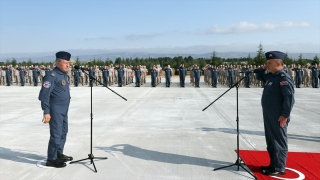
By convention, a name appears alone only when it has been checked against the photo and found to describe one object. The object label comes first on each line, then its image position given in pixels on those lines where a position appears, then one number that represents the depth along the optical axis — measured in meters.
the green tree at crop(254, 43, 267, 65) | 37.65
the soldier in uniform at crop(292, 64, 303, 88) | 21.61
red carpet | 4.50
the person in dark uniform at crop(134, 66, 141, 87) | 23.38
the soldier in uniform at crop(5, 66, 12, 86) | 24.81
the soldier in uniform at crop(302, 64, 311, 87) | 22.82
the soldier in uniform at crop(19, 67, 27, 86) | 24.92
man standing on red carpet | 4.42
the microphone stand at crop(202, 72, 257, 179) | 4.77
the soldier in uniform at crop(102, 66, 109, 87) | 24.23
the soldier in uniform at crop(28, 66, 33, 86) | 25.66
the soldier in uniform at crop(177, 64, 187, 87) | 22.81
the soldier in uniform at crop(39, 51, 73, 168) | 4.72
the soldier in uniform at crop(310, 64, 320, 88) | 21.59
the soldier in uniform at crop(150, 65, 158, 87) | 23.23
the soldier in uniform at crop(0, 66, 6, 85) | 26.59
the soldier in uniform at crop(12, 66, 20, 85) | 26.30
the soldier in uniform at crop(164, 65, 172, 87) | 22.83
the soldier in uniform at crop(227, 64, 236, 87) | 22.70
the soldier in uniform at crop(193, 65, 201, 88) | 22.70
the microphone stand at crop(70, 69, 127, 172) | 4.94
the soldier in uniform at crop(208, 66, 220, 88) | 22.56
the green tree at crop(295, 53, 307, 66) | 37.03
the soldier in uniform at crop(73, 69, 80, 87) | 24.02
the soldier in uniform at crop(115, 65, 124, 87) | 23.53
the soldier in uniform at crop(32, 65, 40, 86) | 24.58
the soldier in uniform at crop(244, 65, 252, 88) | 22.30
